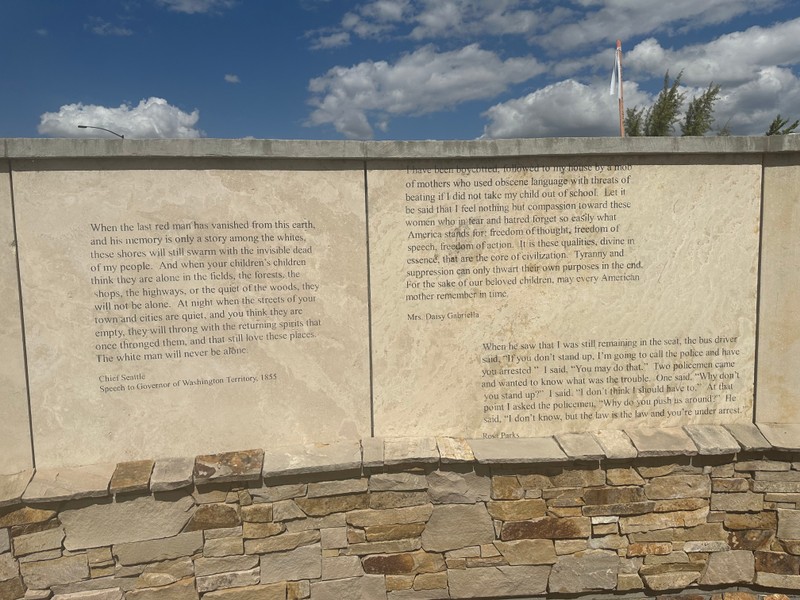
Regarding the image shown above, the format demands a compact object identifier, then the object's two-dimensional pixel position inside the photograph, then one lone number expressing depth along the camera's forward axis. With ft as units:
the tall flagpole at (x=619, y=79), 40.66
